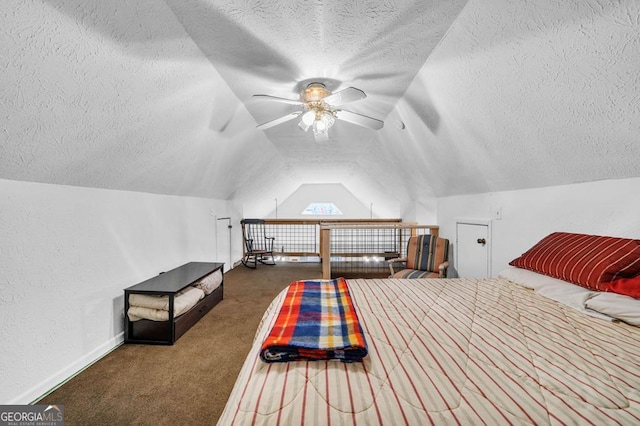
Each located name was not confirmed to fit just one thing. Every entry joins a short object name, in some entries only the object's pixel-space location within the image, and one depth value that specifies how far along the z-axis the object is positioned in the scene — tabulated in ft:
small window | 26.74
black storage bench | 7.57
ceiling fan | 6.28
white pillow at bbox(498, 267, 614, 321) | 4.66
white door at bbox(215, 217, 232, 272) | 15.17
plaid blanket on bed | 3.29
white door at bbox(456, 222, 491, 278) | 9.53
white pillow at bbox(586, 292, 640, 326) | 4.02
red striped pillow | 4.53
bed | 2.41
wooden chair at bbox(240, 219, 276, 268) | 17.71
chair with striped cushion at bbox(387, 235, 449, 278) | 10.71
